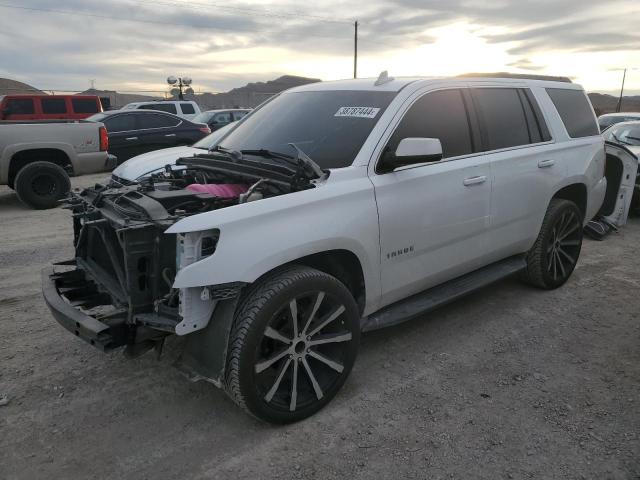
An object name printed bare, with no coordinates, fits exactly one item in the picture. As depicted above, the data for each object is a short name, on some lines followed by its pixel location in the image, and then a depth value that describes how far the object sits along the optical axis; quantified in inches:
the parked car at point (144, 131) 495.2
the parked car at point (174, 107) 699.4
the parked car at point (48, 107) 607.2
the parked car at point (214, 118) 675.8
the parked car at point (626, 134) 368.6
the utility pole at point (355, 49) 1511.3
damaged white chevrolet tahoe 108.8
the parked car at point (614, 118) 481.1
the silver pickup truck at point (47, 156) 361.7
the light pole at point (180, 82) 984.9
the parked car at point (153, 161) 260.9
